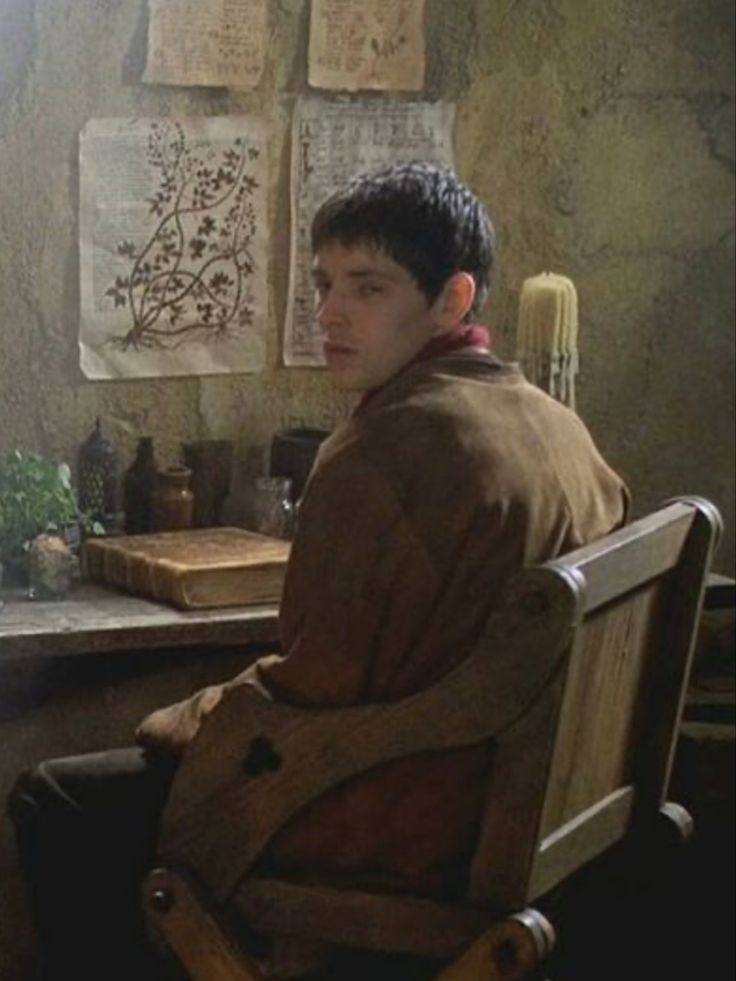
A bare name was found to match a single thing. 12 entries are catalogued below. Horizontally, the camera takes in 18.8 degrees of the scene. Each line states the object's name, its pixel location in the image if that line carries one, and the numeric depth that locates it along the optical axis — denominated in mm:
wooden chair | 2562
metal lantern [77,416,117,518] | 3643
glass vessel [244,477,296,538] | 3693
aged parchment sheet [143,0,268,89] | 3613
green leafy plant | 3445
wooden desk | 3215
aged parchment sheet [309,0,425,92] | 3760
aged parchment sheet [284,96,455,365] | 3793
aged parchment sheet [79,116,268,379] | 3625
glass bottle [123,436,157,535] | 3695
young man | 2674
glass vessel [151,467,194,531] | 3668
